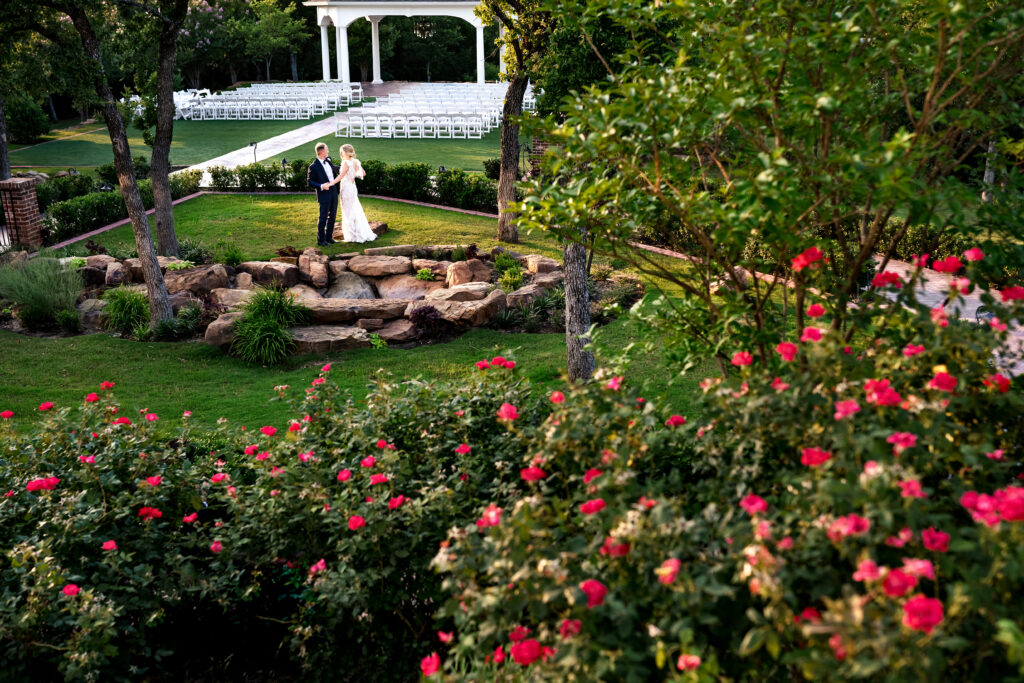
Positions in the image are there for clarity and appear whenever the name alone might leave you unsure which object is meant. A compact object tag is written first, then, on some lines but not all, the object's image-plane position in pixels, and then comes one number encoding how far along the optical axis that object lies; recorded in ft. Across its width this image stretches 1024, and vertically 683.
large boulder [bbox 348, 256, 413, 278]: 35.94
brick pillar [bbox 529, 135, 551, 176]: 50.26
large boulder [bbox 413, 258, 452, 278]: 36.29
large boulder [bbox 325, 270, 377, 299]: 34.63
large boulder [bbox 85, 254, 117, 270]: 35.45
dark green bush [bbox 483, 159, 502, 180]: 56.24
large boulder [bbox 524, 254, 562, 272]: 36.45
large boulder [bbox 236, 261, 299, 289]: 34.83
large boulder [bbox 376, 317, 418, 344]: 29.32
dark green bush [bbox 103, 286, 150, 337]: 30.30
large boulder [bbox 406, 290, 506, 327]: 30.12
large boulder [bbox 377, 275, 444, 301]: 34.96
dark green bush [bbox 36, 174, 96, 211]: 48.26
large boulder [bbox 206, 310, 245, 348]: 28.12
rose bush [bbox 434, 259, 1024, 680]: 6.35
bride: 42.78
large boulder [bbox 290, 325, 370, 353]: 28.07
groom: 42.01
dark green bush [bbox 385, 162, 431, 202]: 53.47
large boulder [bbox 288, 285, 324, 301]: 33.01
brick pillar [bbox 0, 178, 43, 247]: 40.83
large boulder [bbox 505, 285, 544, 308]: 31.35
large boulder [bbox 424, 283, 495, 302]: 32.04
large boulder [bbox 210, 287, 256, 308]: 31.58
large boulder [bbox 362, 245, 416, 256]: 38.93
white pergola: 112.06
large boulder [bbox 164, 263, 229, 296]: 33.32
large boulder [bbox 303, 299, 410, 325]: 30.07
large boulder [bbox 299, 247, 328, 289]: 34.99
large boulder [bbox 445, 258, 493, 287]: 34.71
